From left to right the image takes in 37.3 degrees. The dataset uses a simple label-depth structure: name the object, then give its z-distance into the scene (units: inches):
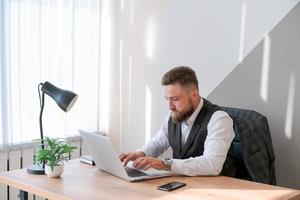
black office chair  103.4
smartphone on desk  78.9
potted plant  86.2
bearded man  89.4
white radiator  127.8
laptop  84.8
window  126.3
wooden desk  75.4
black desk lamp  90.7
